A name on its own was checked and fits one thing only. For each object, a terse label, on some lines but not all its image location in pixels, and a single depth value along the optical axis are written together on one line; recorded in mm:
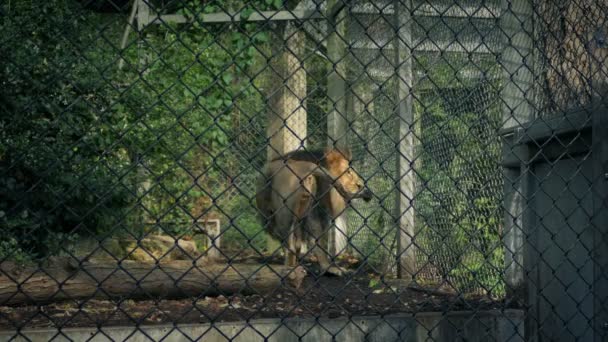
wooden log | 3977
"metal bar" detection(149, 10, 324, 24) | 7589
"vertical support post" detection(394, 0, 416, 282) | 6082
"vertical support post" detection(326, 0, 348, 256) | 7215
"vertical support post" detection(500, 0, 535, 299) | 3568
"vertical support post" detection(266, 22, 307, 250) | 7578
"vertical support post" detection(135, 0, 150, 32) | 8141
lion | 6309
